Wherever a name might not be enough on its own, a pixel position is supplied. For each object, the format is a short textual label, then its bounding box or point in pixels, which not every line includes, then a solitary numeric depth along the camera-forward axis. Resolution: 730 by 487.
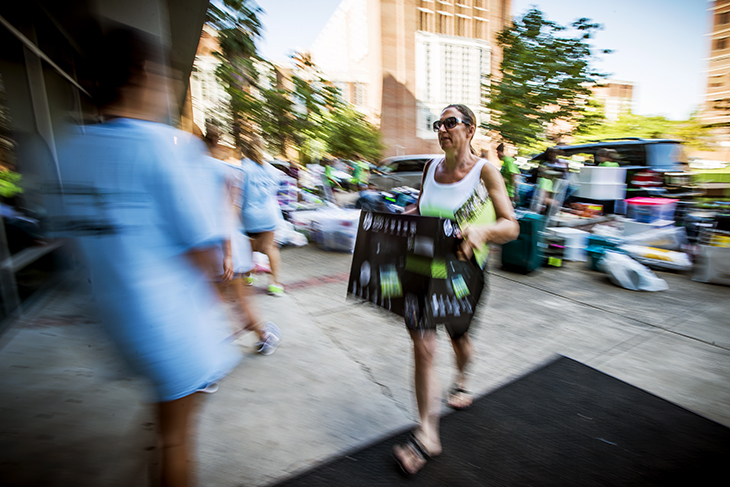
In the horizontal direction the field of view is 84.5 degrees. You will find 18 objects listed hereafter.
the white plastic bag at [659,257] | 5.78
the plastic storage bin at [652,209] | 6.90
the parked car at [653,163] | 8.70
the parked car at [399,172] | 13.30
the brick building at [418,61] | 30.53
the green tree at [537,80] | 12.74
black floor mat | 2.05
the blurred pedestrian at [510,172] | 7.34
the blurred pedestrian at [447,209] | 2.03
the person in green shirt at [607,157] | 9.32
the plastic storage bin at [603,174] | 9.00
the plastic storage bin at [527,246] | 5.73
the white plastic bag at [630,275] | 5.05
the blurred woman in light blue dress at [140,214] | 1.19
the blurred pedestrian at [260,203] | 4.25
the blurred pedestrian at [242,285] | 3.00
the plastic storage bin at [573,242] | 6.24
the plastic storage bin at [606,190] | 9.06
